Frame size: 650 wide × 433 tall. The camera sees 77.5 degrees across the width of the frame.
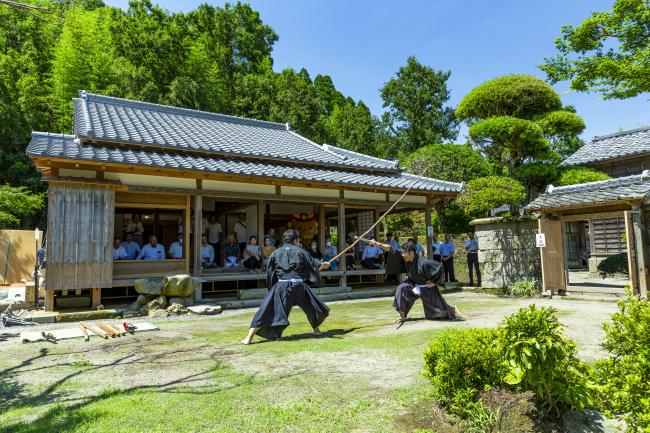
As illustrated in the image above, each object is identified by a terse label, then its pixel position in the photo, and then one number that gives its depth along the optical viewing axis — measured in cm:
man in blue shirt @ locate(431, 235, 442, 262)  1415
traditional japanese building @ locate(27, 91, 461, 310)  851
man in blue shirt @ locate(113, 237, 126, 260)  993
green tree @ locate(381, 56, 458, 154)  3281
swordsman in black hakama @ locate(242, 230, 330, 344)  610
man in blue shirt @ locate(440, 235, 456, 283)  1415
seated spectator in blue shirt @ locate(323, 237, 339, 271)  1287
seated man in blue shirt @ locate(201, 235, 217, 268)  1161
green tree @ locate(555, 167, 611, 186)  1814
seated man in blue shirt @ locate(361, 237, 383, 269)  1410
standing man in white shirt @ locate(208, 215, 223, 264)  1309
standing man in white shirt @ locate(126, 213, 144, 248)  1120
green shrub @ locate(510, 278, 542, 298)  1206
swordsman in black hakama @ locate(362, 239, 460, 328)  712
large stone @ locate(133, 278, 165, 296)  900
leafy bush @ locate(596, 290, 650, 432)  270
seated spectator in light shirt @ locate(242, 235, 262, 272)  1142
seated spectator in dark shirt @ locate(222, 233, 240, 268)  1180
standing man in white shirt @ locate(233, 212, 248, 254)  1284
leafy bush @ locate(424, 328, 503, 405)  329
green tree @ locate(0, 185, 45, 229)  1653
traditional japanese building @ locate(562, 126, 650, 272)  1897
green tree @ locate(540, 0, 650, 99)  907
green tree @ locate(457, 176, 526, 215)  1370
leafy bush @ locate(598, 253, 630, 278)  1680
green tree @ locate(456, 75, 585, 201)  1858
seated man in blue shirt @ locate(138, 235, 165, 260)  1034
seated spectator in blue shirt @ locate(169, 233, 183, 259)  1071
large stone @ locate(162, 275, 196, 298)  902
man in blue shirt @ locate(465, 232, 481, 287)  1388
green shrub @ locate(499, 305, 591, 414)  277
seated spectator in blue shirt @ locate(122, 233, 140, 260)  1030
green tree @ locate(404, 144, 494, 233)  2050
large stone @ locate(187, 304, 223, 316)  891
